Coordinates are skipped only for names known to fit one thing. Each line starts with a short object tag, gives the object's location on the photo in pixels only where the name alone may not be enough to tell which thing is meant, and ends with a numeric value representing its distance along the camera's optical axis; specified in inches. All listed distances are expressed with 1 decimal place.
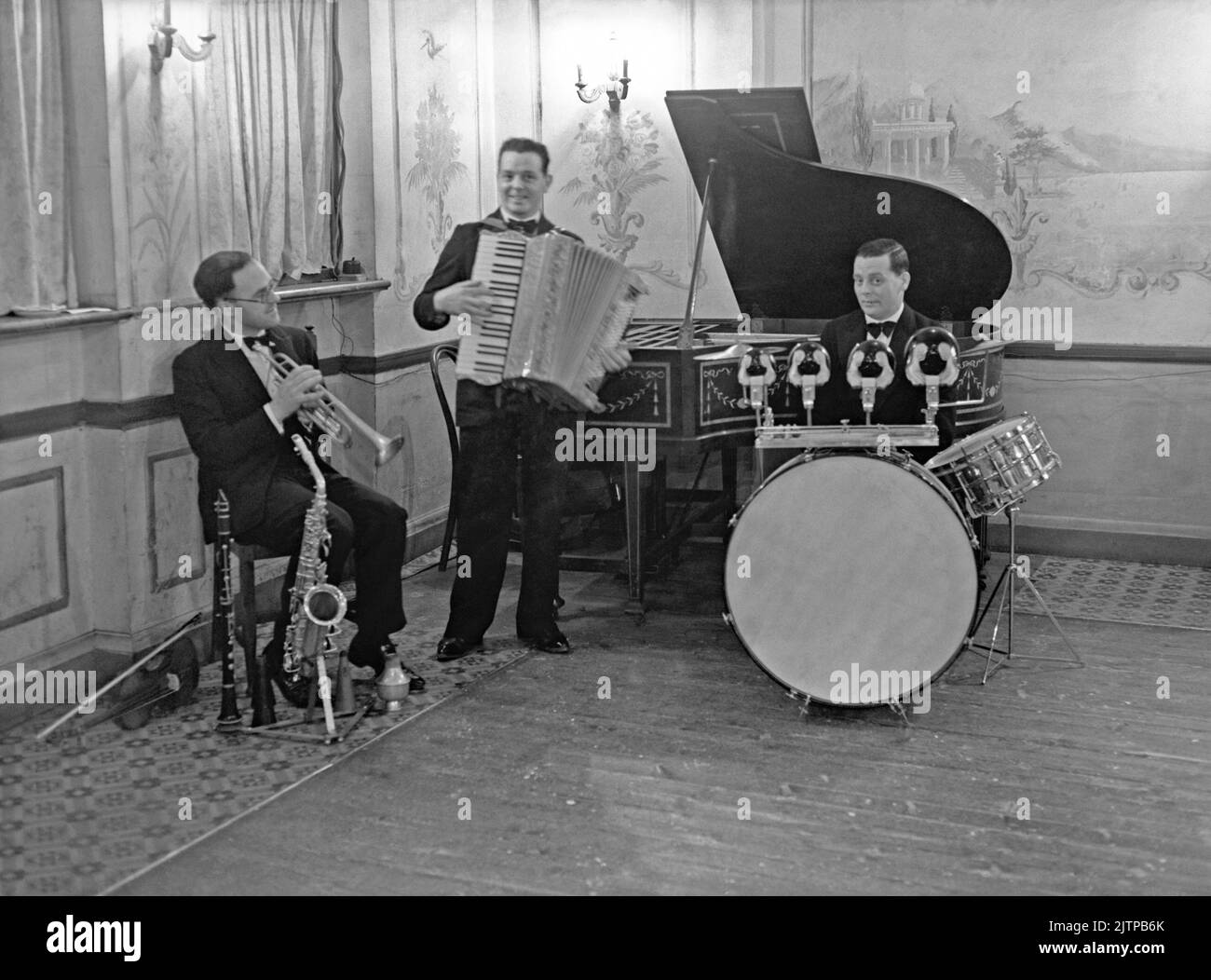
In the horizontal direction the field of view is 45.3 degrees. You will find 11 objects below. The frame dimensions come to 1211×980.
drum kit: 166.9
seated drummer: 189.6
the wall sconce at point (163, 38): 185.5
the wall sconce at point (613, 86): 271.4
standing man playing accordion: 194.7
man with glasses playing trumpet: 173.6
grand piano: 203.0
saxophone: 169.8
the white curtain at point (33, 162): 172.6
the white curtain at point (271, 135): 202.1
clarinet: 167.6
